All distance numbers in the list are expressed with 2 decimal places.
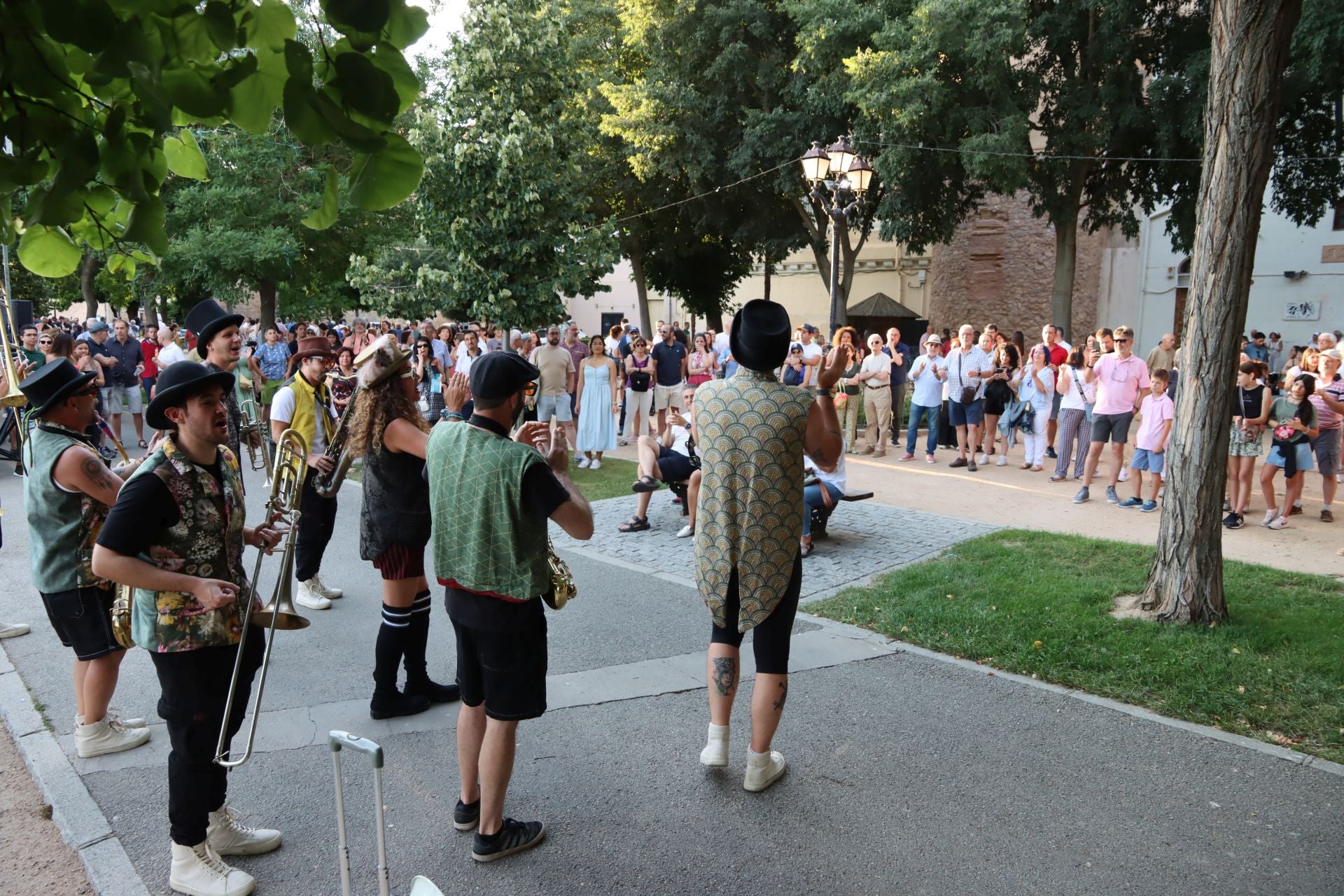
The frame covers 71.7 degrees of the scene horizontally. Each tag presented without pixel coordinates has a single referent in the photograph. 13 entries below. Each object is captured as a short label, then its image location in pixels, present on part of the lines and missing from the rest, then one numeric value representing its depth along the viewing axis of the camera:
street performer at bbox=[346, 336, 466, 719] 4.48
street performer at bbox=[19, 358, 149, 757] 4.00
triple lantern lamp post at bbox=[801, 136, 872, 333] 13.45
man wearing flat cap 3.27
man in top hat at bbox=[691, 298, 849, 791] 3.84
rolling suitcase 2.32
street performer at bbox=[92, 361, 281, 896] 3.15
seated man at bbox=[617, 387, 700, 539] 8.77
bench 8.22
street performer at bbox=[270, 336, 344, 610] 6.54
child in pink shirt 9.56
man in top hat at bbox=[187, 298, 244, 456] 5.27
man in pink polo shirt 10.36
